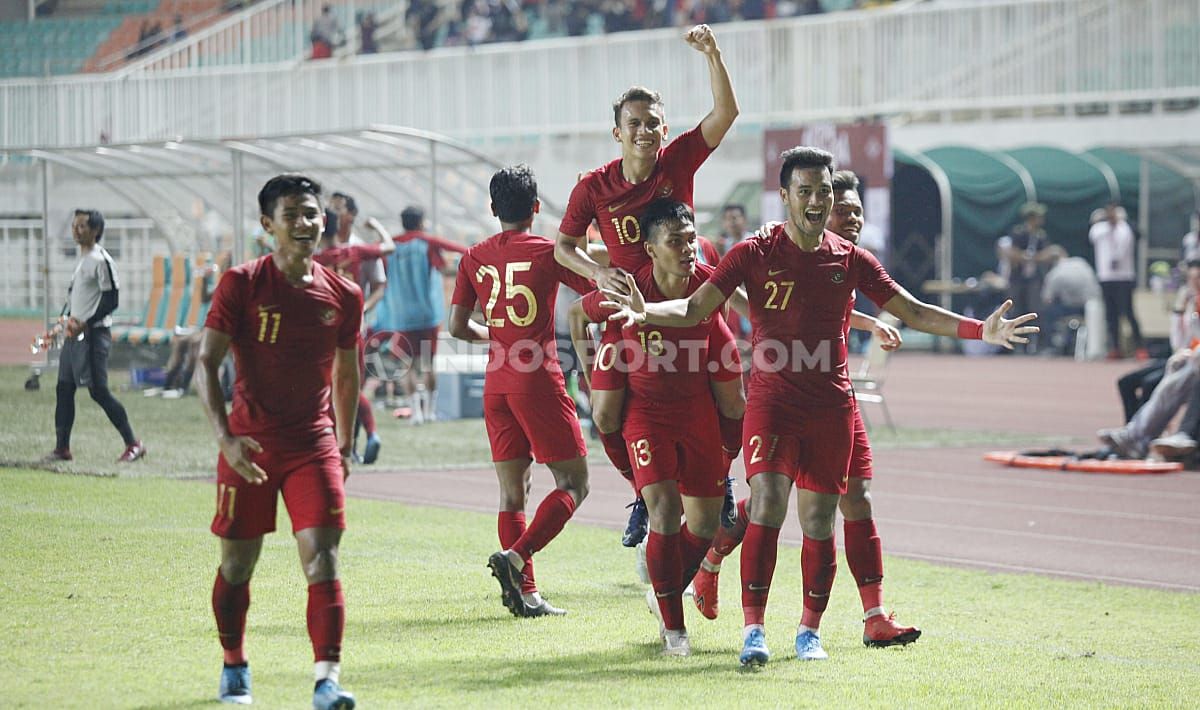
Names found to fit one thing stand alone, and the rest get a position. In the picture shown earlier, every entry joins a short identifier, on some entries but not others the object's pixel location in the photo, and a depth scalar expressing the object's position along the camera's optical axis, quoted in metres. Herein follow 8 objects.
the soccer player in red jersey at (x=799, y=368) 14.14
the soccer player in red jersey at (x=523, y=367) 16.36
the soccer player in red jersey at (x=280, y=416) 11.91
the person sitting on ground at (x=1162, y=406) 30.23
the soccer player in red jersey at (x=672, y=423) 14.48
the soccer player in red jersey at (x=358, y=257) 28.56
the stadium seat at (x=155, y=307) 45.12
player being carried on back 15.12
